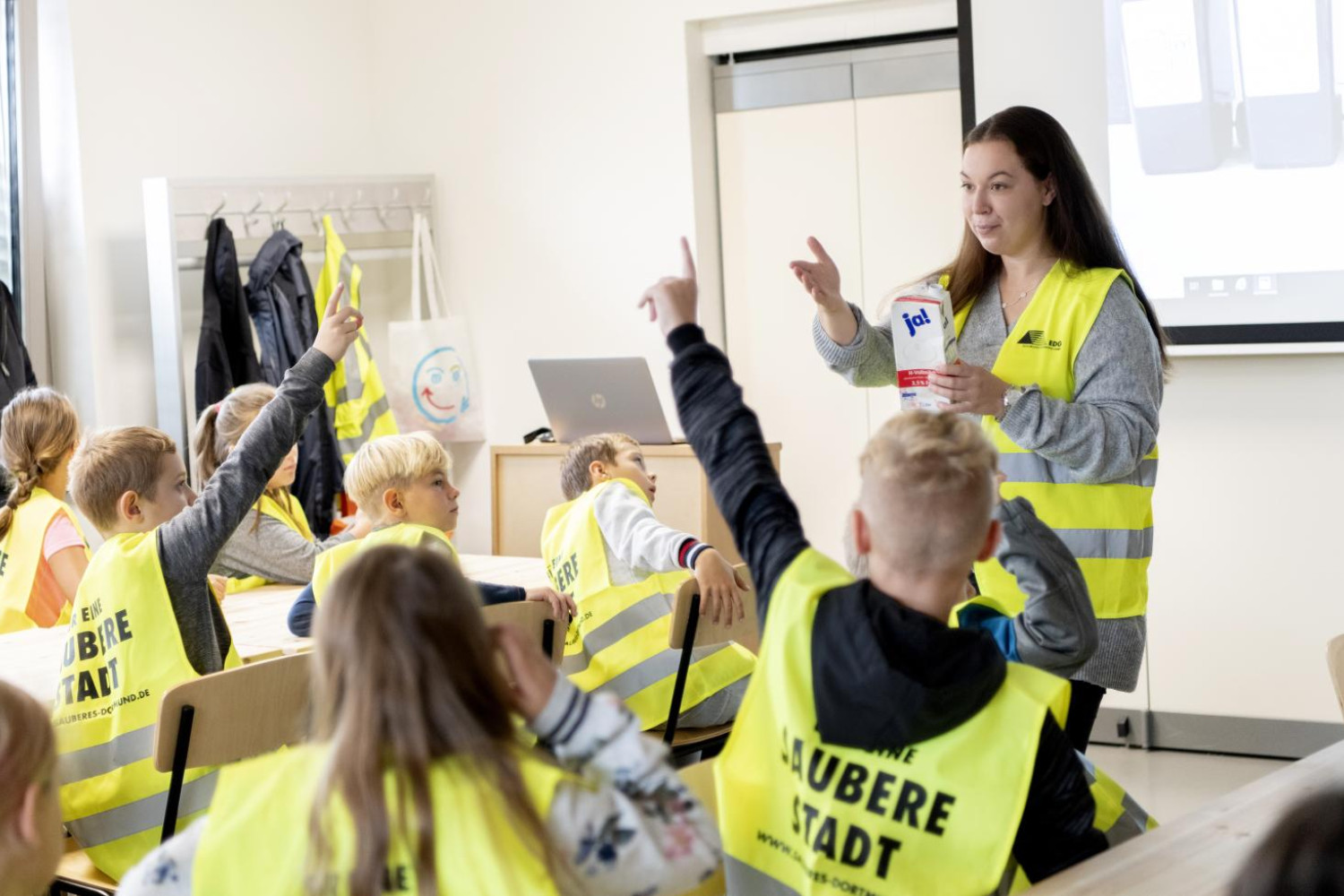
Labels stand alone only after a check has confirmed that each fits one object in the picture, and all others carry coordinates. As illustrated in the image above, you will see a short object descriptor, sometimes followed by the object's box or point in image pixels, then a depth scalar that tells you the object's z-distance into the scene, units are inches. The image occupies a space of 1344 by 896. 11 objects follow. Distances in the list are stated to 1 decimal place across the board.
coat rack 184.4
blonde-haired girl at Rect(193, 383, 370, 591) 136.4
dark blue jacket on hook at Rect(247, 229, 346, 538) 193.8
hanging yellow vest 200.2
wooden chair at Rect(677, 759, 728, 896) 80.1
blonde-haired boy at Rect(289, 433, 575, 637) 110.2
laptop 170.1
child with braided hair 125.2
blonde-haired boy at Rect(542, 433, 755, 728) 118.3
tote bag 211.6
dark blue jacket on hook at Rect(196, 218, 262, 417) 187.8
